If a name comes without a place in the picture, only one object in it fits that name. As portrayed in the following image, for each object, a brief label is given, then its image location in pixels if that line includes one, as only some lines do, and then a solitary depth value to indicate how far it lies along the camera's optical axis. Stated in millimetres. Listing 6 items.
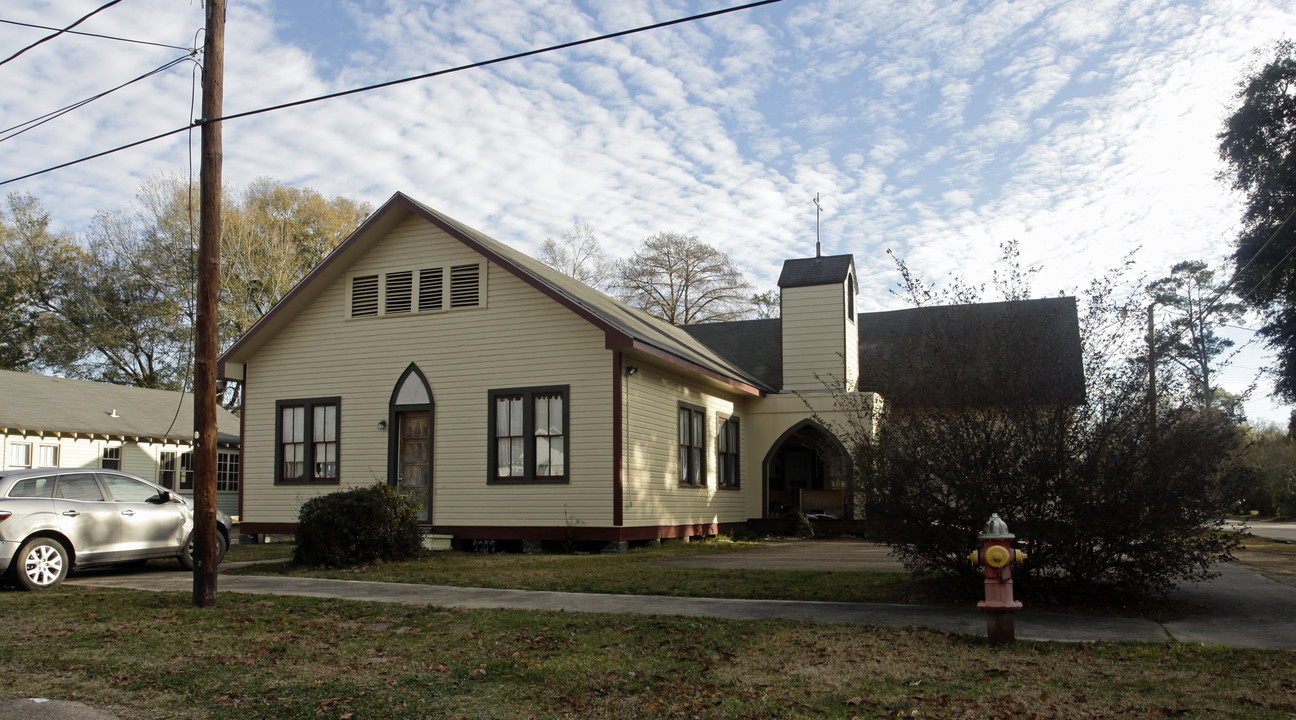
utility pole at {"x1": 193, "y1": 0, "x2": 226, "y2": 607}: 10180
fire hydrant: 7547
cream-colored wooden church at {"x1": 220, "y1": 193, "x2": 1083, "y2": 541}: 17578
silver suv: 11828
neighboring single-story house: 28688
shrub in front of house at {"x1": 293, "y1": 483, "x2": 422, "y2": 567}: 14359
